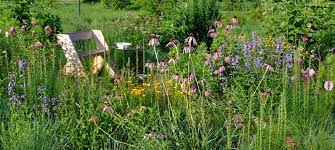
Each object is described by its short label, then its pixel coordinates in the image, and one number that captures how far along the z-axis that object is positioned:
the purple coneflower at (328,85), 4.34
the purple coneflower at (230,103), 4.44
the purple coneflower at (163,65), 4.02
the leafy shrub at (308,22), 7.03
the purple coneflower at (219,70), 4.71
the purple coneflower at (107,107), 3.58
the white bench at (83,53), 6.19
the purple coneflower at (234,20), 4.69
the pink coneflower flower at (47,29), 6.59
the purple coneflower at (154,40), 3.62
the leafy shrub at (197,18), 8.91
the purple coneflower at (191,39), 3.66
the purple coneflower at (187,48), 3.70
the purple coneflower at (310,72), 4.46
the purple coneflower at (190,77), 3.89
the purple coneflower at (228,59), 5.07
